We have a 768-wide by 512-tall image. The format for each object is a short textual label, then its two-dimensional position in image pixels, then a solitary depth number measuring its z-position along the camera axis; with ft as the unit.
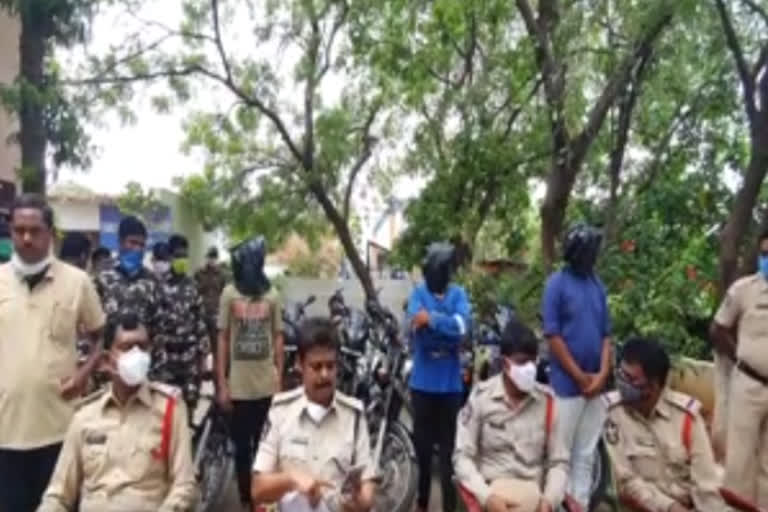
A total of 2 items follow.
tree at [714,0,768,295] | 22.85
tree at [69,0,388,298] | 44.39
